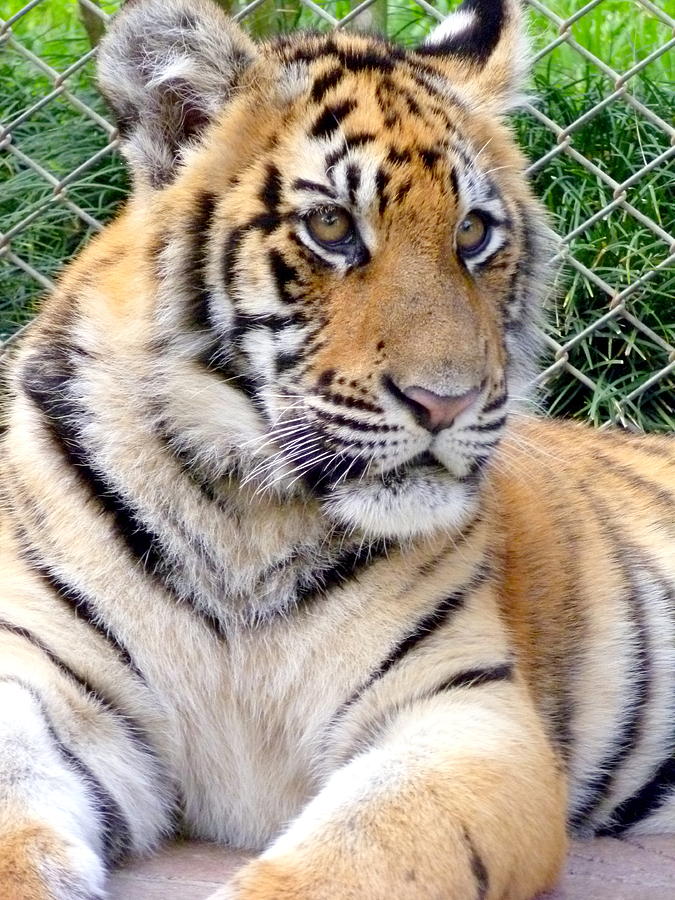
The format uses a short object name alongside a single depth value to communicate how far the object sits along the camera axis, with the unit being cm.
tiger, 468
